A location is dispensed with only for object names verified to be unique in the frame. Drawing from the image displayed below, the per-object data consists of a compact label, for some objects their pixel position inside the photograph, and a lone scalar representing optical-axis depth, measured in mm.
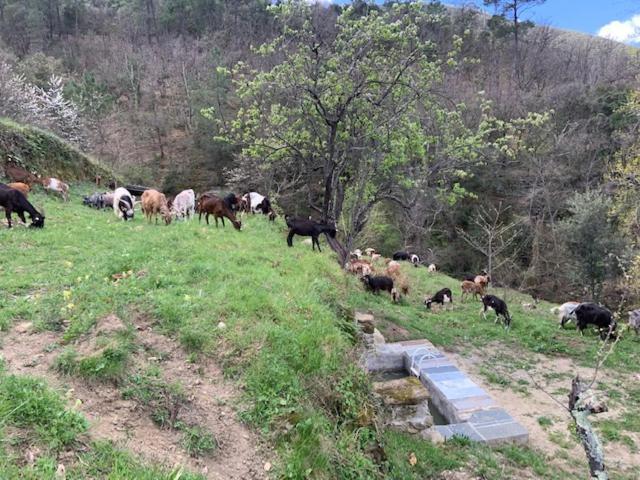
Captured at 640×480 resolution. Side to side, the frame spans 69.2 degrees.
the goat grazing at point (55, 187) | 15652
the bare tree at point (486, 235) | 26969
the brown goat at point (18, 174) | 14922
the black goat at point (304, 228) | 10961
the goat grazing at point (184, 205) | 13484
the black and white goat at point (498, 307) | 13344
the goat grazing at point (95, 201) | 15836
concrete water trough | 7180
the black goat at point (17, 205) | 10445
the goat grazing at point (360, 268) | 16247
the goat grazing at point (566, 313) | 13691
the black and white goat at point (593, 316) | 12898
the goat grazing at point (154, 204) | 12727
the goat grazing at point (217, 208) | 11867
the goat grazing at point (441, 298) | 15555
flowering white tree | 19375
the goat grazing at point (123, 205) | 13289
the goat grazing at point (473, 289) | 17469
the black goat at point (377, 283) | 15422
